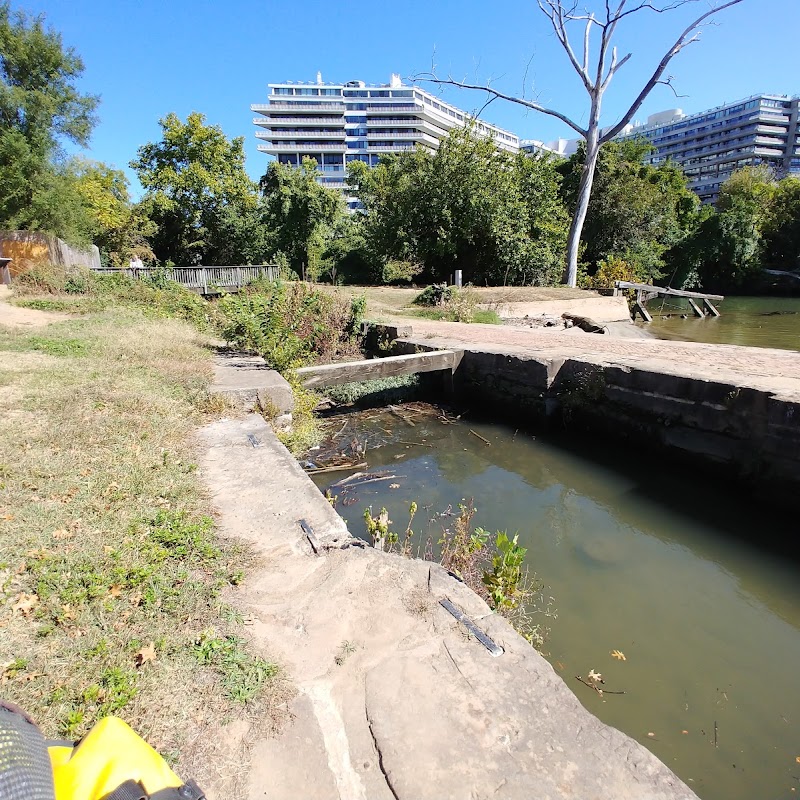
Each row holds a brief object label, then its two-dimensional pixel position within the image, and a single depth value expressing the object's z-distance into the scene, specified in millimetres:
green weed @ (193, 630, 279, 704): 1927
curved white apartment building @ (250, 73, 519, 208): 88438
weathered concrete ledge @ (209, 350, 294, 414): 5637
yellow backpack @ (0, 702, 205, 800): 1089
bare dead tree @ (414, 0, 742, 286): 18438
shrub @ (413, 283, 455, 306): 15633
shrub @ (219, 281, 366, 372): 7605
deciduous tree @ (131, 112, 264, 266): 29500
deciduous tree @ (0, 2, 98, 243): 17344
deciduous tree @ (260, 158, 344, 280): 26172
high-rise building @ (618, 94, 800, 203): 90000
